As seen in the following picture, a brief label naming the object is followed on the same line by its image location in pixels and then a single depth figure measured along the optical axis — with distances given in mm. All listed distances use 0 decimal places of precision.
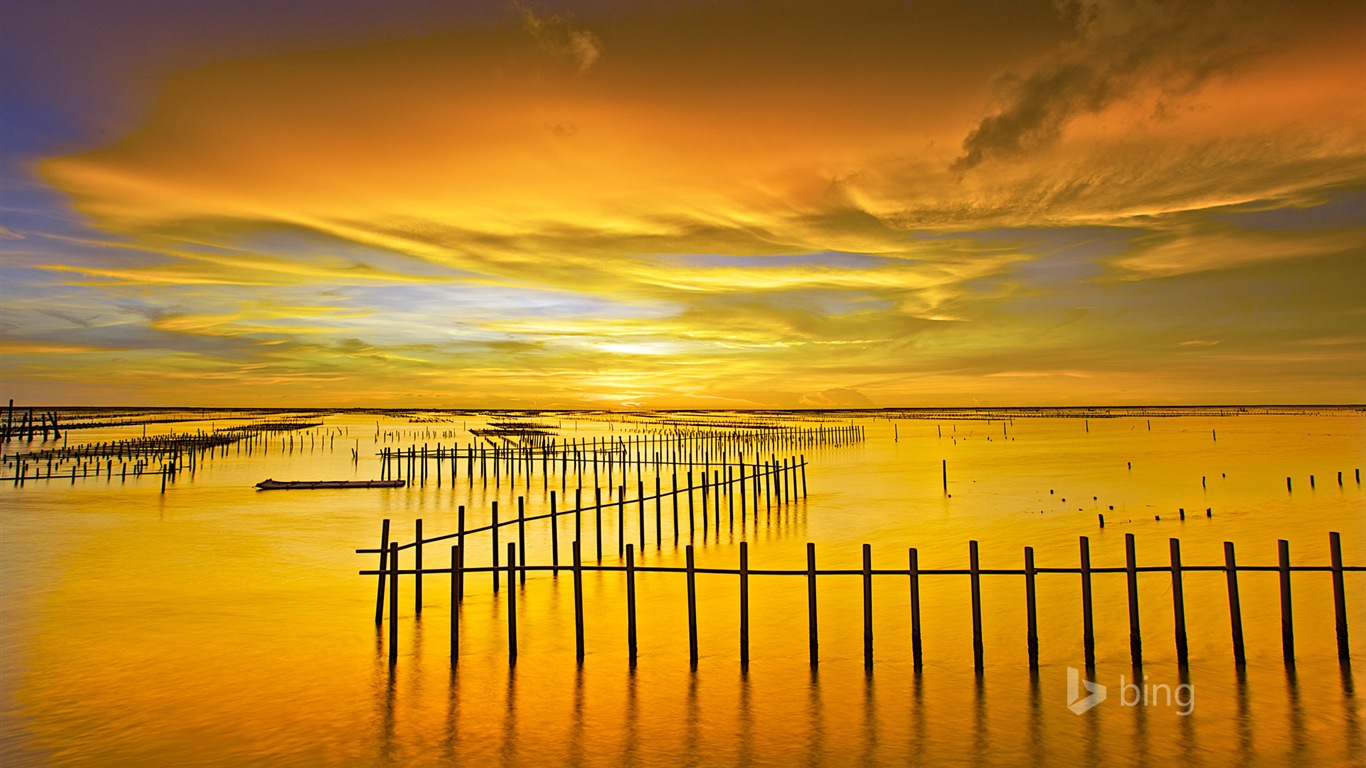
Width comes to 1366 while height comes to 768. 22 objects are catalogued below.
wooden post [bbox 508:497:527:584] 16741
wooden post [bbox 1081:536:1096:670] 11420
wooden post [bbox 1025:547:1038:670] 11156
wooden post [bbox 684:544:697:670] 11672
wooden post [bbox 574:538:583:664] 12086
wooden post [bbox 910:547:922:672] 11117
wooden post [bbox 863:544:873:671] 11348
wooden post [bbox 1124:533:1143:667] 11062
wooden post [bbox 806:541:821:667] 11398
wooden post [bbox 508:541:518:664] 12494
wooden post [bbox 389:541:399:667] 12305
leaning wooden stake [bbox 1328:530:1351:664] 11078
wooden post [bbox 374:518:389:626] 14031
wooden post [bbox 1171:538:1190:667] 11406
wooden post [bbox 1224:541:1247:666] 11078
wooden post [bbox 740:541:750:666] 11680
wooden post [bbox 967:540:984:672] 11289
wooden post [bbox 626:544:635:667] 11844
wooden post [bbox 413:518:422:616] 13805
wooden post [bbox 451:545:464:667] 12297
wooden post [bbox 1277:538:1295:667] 11219
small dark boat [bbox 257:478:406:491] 36562
